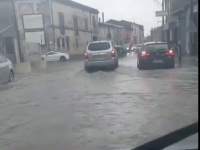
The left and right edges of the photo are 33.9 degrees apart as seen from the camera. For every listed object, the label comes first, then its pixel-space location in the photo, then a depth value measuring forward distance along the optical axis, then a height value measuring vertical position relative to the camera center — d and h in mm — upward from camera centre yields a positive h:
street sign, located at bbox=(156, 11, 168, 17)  24094 +1250
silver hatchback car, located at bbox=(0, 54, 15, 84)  14797 -1514
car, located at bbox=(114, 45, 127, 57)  37531 -2131
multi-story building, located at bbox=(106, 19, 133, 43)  87550 +1042
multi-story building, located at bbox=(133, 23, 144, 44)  101606 -669
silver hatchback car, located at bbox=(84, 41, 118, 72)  17578 -1248
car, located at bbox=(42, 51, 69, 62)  35847 -2257
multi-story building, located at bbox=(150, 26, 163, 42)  88438 -733
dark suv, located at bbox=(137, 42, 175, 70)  16781 -1243
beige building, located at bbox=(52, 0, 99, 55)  42438 +1321
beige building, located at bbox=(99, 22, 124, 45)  64562 +196
